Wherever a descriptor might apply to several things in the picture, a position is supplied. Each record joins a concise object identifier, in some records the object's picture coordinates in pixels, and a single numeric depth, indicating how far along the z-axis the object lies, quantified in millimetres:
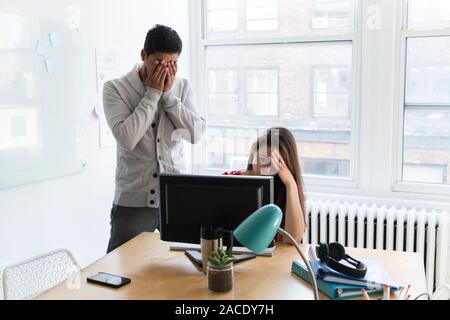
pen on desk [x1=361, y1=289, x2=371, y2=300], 1397
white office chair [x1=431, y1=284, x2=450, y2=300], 1745
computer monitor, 1743
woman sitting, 2062
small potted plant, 1543
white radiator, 3008
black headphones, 1537
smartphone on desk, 1620
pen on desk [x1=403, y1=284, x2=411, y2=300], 1490
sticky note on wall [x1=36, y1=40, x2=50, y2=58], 2368
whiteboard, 2221
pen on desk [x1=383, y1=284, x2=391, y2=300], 1476
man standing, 2215
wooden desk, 1553
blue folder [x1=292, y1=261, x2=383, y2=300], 1482
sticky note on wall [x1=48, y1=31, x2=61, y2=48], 2441
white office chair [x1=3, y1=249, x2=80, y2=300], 1775
